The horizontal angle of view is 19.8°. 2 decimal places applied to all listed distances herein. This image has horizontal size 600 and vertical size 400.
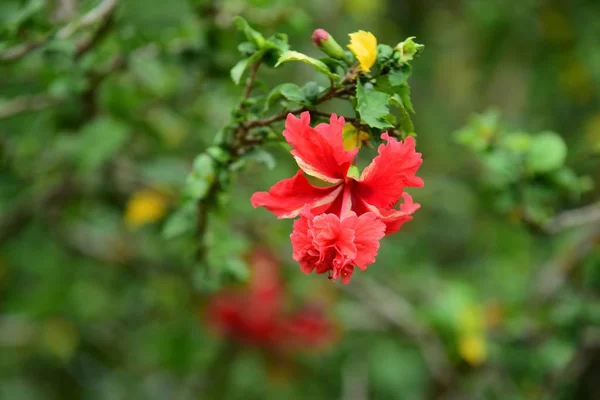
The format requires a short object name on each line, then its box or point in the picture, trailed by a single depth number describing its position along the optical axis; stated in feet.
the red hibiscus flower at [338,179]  2.95
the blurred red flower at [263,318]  5.25
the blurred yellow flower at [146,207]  4.27
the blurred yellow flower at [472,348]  4.14
